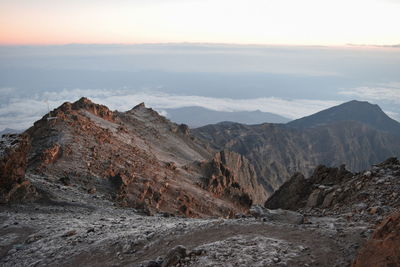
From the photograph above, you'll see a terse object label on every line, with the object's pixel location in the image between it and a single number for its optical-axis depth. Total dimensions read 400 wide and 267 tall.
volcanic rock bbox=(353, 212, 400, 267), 6.35
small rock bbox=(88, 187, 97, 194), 25.42
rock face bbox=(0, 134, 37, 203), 19.69
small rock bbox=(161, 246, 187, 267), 8.99
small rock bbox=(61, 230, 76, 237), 14.35
